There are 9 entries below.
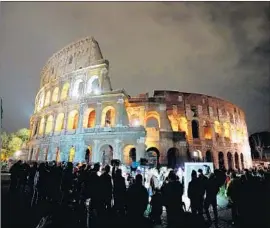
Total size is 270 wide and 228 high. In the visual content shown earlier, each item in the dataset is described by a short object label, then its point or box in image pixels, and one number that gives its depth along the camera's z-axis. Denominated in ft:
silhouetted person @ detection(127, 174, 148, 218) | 19.56
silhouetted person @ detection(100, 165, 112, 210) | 21.71
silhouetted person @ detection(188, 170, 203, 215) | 22.41
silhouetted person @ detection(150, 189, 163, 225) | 21.68
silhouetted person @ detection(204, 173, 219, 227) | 22.85
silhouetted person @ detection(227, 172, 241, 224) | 23.04
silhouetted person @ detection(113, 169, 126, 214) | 22.21
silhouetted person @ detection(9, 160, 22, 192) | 31.99
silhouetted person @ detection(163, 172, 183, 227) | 20.44
